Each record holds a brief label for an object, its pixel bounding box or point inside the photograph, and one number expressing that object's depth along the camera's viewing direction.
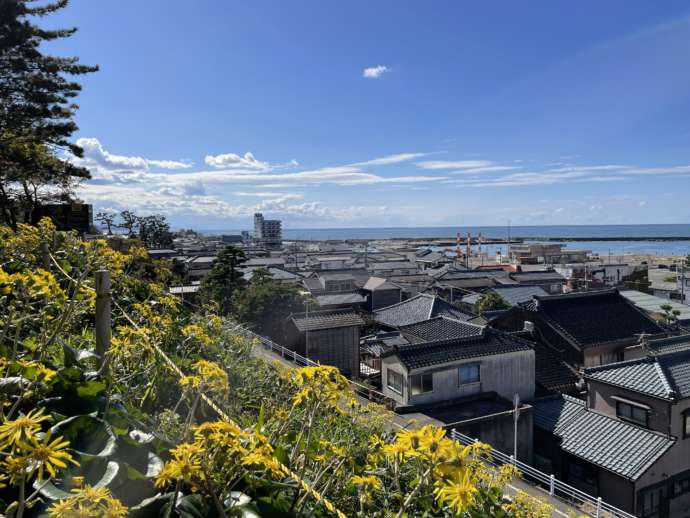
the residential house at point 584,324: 20.11
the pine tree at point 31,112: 10.05
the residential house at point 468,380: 13.52
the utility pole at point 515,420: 12.00
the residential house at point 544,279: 41.56
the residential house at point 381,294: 35.94
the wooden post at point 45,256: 4.21
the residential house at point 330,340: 18.67
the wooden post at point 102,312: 2.64
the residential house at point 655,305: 28.31
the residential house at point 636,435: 11.40
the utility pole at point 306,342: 18.52
